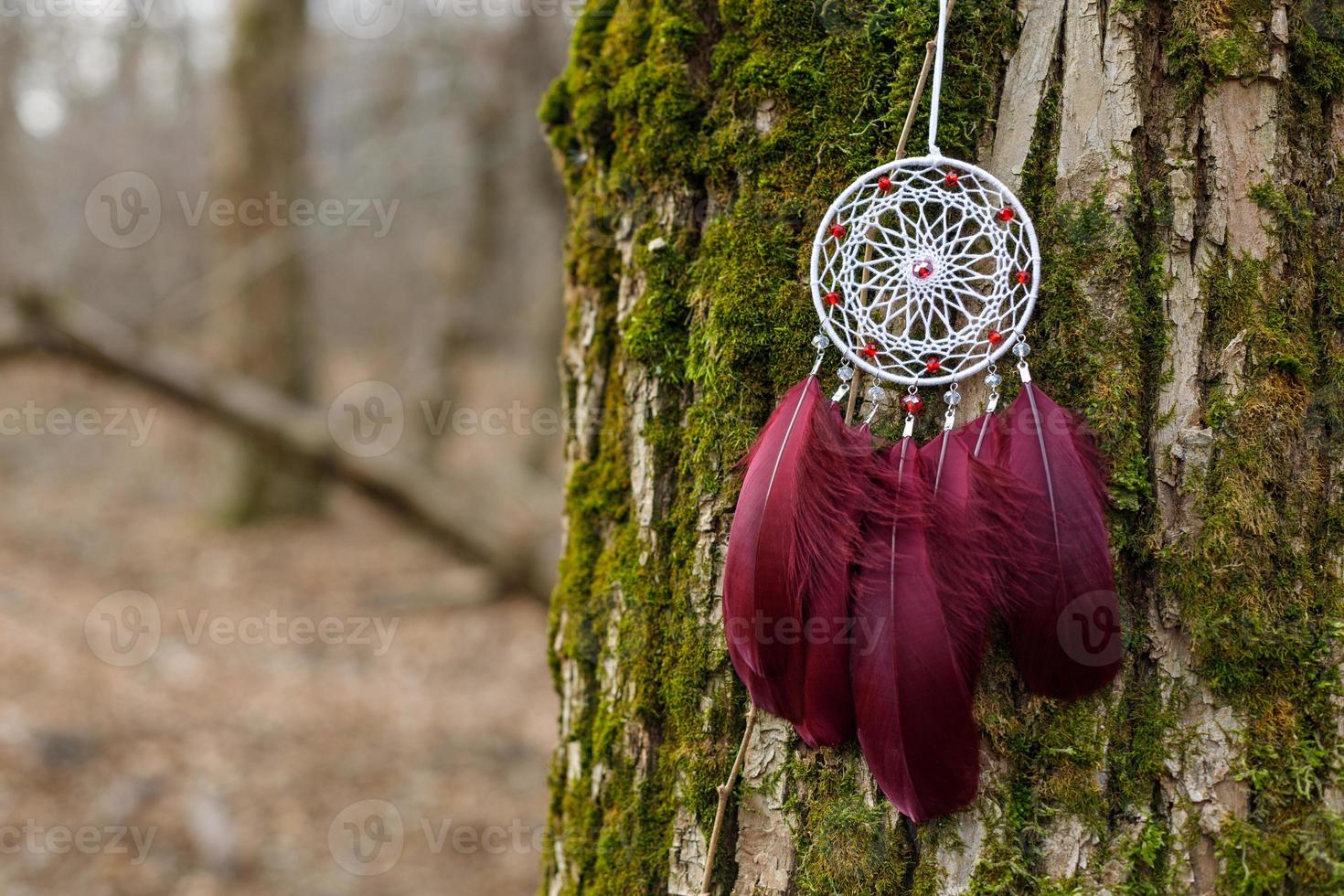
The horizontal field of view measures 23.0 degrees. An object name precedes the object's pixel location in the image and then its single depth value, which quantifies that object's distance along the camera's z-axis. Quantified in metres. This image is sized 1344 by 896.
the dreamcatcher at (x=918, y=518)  1.45
